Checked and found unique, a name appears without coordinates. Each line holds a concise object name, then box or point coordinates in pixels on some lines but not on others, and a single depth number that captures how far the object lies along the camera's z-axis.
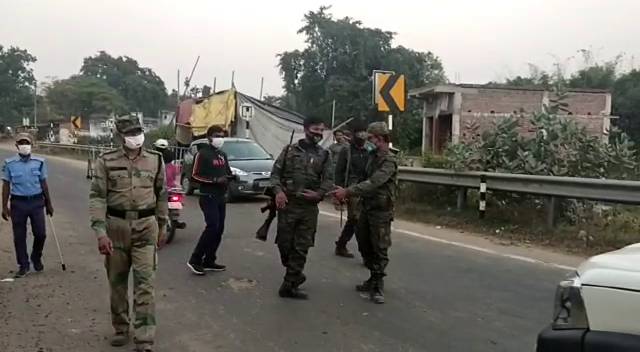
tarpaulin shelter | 23.14
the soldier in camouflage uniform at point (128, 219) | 4.88
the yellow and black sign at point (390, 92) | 12.64
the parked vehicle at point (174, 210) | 9.67
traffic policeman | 7.36
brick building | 28.12
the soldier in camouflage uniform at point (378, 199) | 6.32
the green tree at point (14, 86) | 85.75
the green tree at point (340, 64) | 46.22
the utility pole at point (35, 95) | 74.07
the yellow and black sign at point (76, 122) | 44.69
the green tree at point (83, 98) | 84.12
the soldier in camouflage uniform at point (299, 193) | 6.35
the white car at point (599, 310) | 2.45
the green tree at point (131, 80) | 99.38
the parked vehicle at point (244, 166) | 15.16
